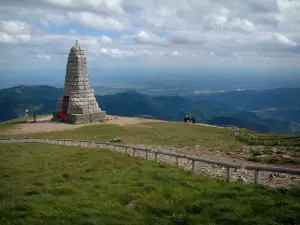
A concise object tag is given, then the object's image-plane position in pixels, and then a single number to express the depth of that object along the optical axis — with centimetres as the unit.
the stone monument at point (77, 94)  4641
